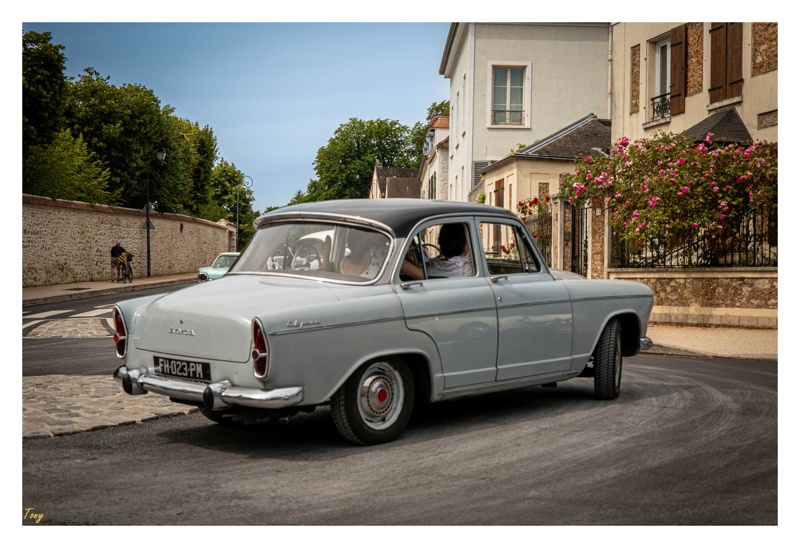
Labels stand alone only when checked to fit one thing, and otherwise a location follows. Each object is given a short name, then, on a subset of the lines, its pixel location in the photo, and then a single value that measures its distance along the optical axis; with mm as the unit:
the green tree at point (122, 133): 26703
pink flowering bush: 14867
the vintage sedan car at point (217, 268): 19141
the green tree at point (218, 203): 49053
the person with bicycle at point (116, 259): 33531
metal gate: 18797
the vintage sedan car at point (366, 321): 5543
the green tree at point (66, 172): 26547
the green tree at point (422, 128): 58491
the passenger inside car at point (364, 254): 6246
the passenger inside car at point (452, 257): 6609
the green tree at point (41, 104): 21844
